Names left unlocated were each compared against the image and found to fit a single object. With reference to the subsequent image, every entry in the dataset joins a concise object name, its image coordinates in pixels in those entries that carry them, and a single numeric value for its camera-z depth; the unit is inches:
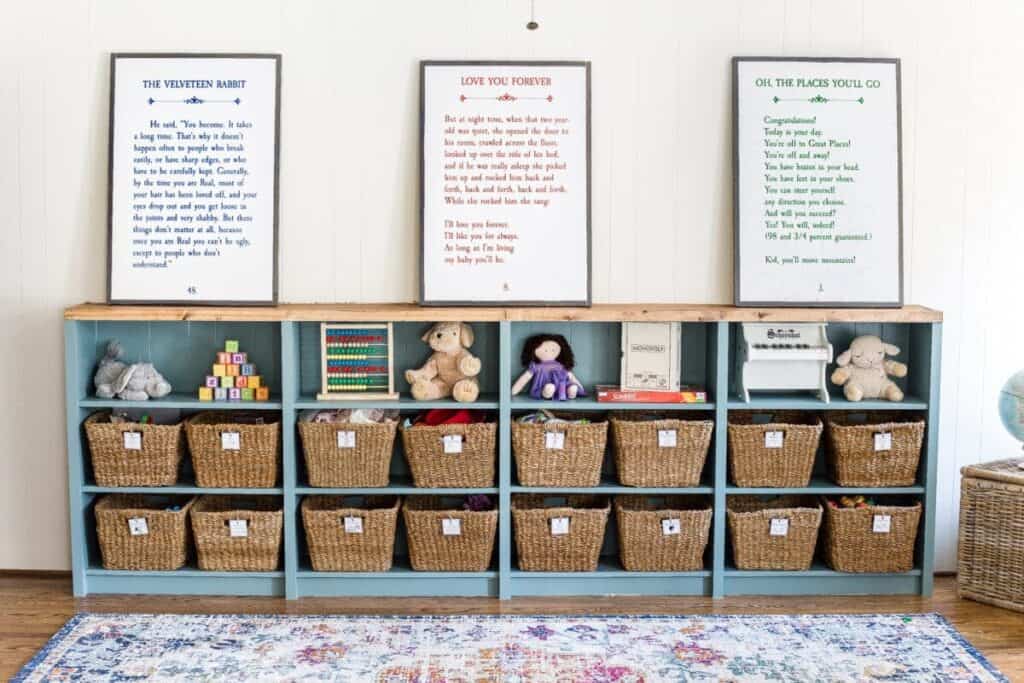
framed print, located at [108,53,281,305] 165.0
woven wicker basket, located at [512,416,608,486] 160.1
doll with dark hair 163.0
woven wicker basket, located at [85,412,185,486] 160.6
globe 156.9
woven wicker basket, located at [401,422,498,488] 159.6
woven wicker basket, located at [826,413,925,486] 161.3
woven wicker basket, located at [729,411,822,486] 160.7
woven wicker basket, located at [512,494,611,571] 161.2
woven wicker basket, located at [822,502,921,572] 162.2
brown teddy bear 161.7
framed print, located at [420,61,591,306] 164.9
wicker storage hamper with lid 156.5
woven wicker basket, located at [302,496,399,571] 161.0
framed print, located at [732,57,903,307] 165.2
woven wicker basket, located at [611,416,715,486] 160.9
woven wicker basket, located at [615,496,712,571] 162.1
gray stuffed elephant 162.1
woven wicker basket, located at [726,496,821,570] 162.2
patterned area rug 137.2
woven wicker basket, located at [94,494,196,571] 161.8
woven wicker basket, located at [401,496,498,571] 160.7
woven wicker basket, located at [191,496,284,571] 161.5
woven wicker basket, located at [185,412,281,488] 159.8
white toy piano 161.5
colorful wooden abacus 162.6
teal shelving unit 159.2
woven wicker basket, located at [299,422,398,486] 159.6
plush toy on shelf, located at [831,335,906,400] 164.9
